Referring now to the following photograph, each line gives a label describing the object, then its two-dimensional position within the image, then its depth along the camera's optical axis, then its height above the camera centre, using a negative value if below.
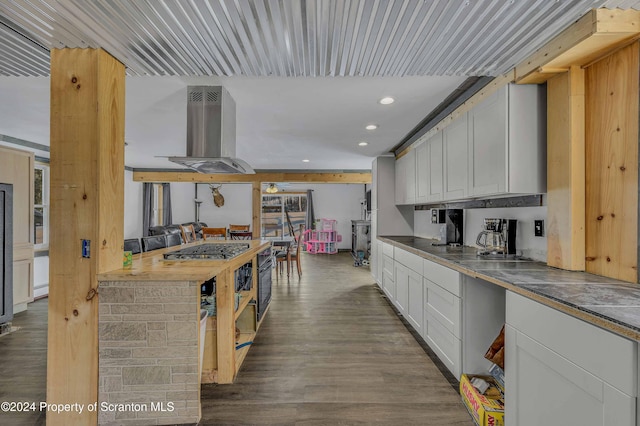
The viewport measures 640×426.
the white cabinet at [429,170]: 2.94 +0.50
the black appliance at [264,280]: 2.95 -0.75
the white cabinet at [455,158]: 2.44 +0.52
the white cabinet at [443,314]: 1.95 -0.76
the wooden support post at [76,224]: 1.64 -0.07
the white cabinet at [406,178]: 3.71 +0.50
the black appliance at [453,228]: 3.04 -0.15
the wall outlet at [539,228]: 1.97 -0.09
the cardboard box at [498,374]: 1.71 -0.98
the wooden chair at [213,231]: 6.18 -0.40
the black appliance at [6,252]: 2.84 -0.41
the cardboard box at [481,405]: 1.57 -1.10
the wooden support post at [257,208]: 6.50 +0.12
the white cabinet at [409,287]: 2.65 -0.75
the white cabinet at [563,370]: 0.91 -0.59
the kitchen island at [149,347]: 1.60 -0.76
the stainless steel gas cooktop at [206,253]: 2.11 -0.31
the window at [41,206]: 4.36 +0.09
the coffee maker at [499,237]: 2.22 -0.18
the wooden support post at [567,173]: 1.66 +0.25
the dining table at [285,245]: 5.13 -0.60
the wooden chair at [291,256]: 5.15 -0.80
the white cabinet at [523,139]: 1.88 +0.50
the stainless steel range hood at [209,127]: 2.37 +0.75
